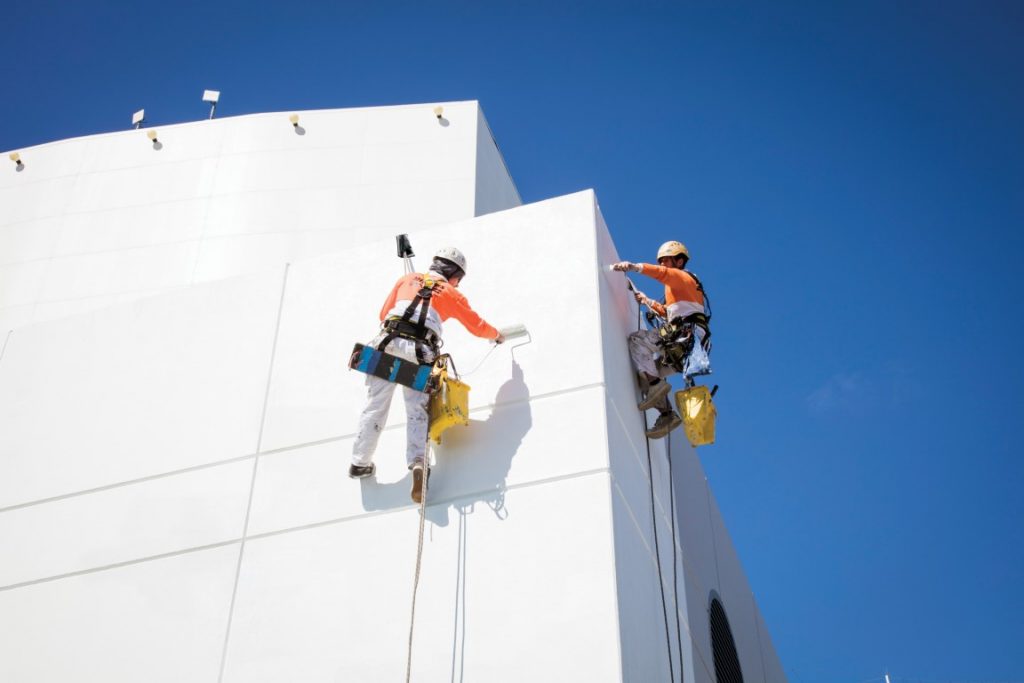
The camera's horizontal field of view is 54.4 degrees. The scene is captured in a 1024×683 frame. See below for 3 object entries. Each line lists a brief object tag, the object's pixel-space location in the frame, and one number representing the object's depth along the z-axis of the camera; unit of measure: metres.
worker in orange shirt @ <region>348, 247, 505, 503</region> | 6.13
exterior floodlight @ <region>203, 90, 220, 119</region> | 14.04
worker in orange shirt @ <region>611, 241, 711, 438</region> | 7.16
